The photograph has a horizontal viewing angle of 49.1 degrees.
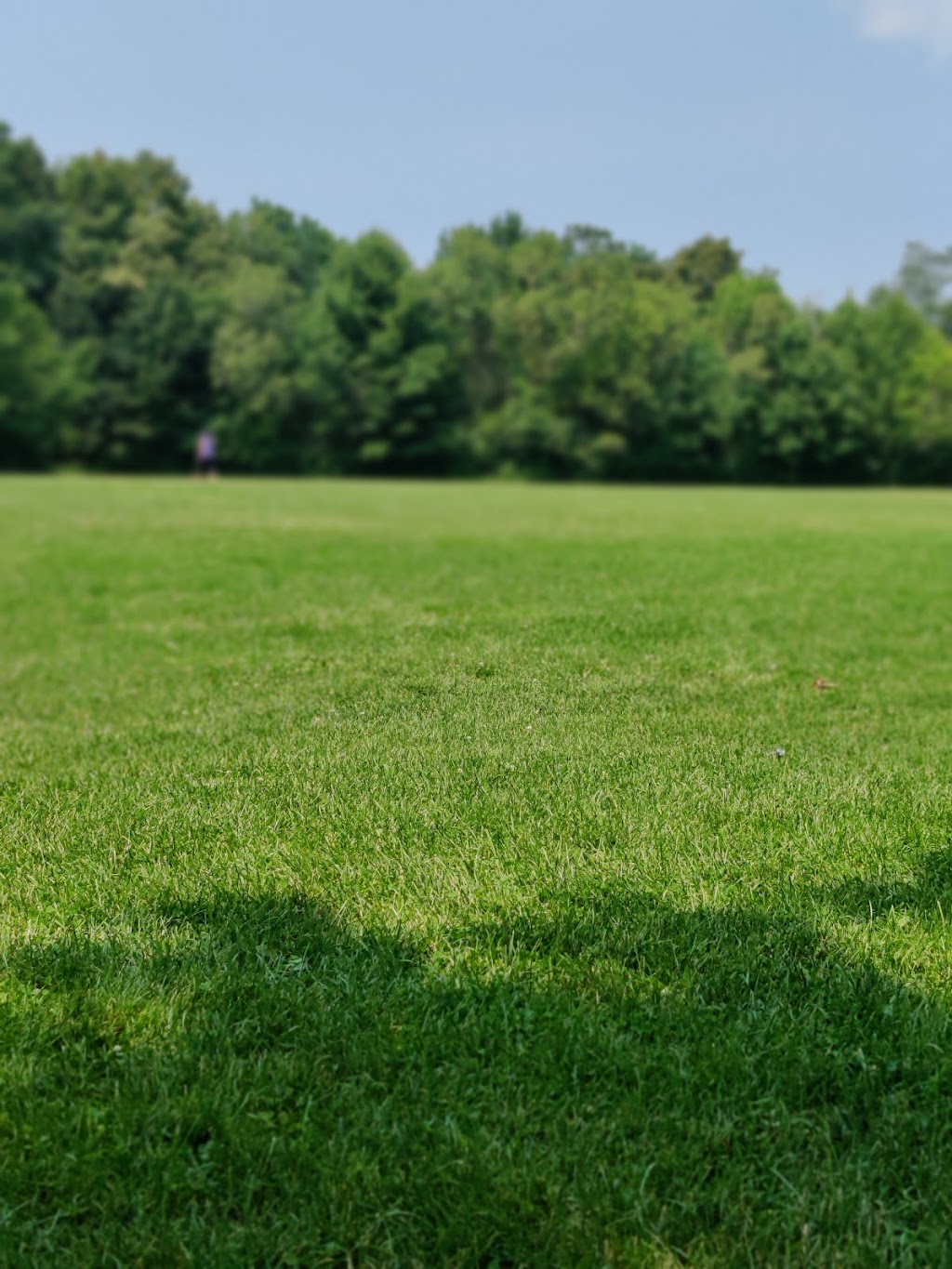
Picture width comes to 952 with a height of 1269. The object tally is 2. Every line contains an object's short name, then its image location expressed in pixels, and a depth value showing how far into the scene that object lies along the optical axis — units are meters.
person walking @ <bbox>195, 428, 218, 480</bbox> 42.09
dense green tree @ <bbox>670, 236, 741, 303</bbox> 79.88
